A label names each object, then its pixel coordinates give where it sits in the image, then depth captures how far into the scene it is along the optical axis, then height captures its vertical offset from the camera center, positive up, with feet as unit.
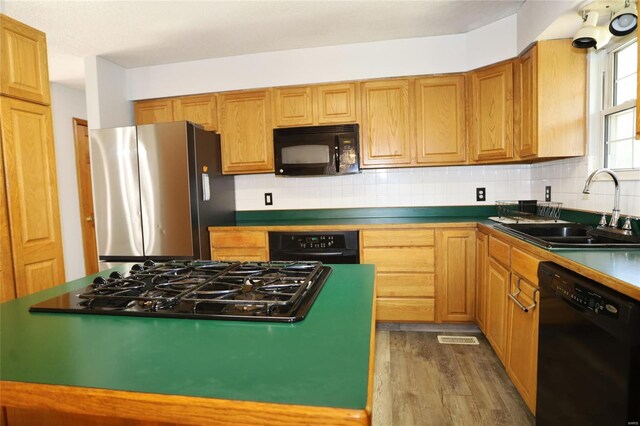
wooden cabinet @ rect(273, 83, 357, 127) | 10.04 +2.45
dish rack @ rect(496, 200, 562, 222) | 8.25 -0.70
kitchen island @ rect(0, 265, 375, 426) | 1.68 -0.98
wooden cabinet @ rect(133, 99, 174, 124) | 10.97 +2.63
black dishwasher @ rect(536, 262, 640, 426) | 3.26 -1.87
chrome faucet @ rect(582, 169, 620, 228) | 5.56 -0.34
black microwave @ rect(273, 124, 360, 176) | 9.86 +1.12
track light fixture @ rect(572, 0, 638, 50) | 5.62 +2.60
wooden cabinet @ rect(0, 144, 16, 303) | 6.82 -1.03
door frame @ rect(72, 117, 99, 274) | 13.29 +0.21
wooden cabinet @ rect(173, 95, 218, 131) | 10.69 +2.55
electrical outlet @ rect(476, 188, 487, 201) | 10.41 -0.28
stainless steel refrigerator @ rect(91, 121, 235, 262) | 9.19 +0.12
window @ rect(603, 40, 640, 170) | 6.40 +1.31
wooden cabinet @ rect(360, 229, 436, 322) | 9.07 -2.14
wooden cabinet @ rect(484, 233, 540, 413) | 5.46 -2.32
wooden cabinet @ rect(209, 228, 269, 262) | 9.75 -1.45
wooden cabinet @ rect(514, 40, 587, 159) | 7.45 +1.77
